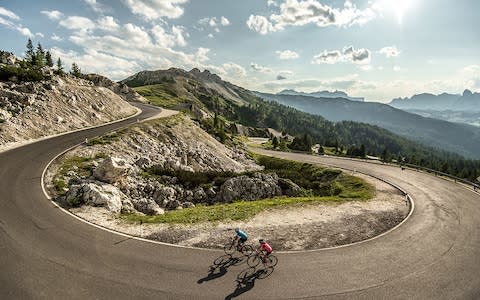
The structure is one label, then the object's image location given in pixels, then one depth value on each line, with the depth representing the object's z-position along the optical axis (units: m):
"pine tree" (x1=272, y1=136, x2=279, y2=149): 135.50
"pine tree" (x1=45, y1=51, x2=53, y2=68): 106.29
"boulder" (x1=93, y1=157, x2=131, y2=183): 28.58
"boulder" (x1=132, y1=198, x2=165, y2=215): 26.77
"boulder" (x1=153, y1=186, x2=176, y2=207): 30.98
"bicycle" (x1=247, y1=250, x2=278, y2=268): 16.28
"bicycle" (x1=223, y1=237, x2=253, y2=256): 17.31
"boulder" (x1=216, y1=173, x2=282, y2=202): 36.12
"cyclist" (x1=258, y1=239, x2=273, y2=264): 16.13
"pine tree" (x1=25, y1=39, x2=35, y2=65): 100.38
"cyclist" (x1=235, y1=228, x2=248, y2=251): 17.08
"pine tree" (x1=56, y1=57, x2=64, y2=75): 99.45
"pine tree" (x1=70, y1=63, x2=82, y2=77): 91.45
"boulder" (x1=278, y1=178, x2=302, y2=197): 39.50
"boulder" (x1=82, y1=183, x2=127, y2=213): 23.55
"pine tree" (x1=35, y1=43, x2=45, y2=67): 107.36
